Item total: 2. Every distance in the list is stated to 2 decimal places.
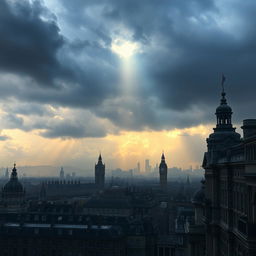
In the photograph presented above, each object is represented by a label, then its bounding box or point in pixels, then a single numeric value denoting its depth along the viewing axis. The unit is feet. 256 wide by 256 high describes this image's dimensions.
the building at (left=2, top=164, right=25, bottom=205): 446.19
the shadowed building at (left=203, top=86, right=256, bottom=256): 99.71
